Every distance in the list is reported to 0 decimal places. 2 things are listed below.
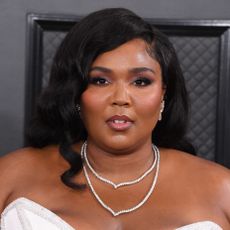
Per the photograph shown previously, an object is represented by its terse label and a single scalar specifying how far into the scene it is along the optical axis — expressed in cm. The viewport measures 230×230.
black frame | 224
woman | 193
